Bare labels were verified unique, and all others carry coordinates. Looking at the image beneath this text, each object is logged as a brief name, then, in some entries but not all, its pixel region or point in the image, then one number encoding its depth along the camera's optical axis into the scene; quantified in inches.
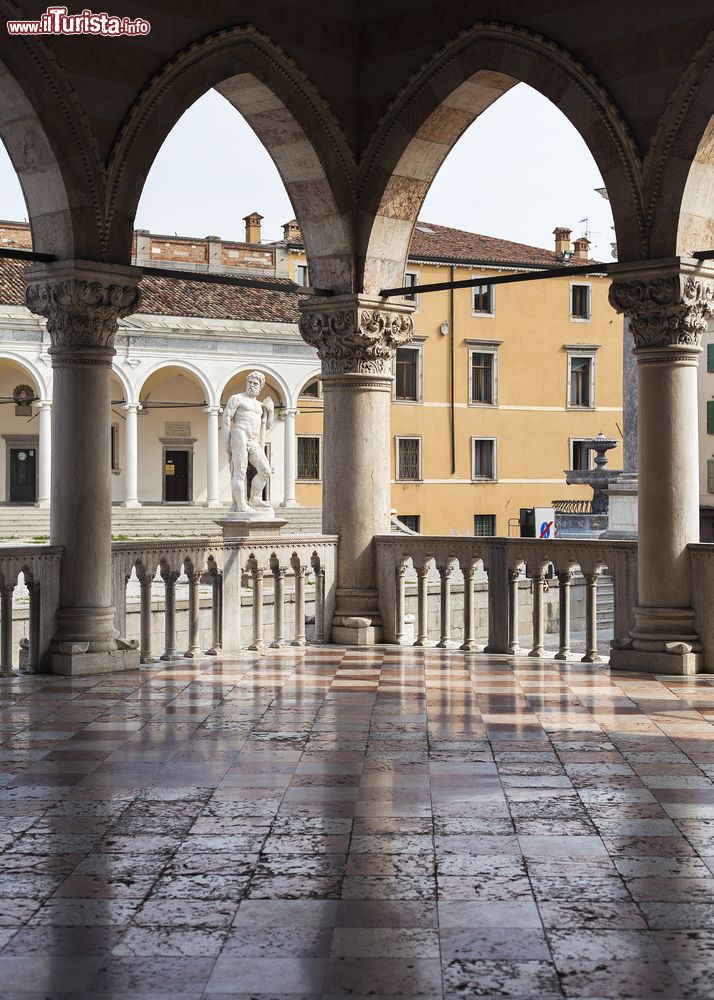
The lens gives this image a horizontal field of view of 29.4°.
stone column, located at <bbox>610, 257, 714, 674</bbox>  349.7
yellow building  1630.2
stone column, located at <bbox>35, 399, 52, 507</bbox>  1310.3
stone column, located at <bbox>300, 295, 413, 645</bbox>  406.9
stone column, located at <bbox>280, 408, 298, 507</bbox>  1453.0
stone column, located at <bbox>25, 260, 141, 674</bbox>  350.9
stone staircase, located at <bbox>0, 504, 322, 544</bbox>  1195.9
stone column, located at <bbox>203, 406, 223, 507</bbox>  1445.6
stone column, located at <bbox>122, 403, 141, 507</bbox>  1378.0
